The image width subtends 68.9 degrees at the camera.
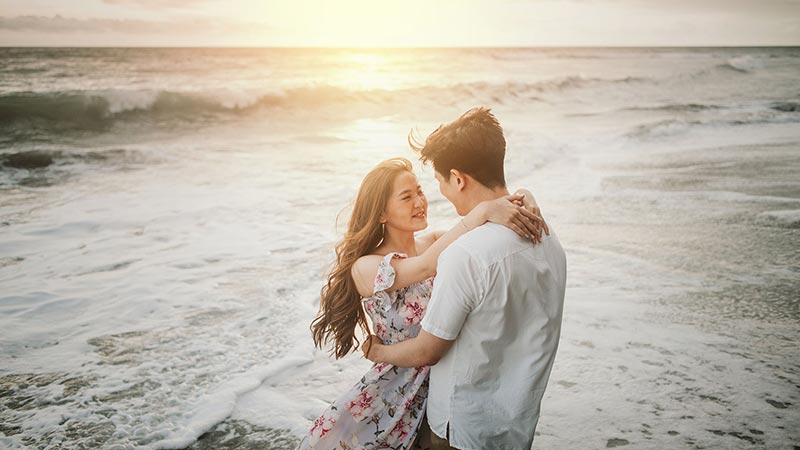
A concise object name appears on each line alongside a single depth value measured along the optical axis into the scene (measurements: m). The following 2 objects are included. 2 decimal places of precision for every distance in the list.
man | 2.07
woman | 2.59
